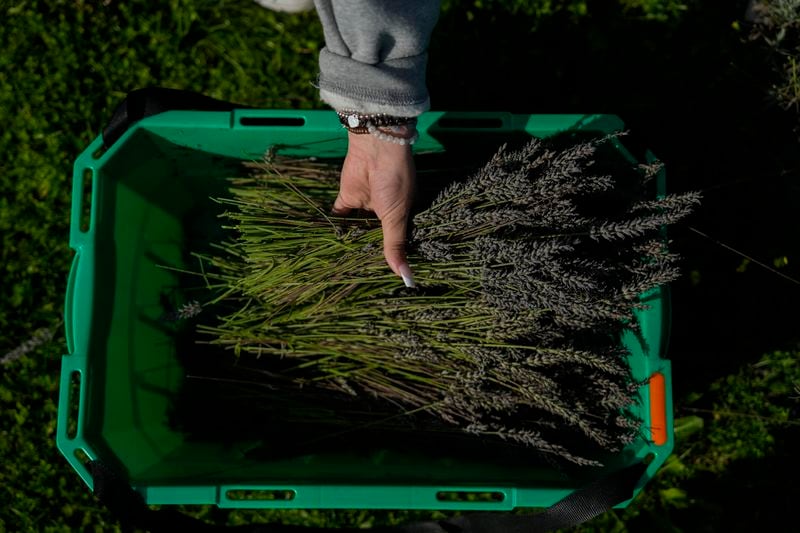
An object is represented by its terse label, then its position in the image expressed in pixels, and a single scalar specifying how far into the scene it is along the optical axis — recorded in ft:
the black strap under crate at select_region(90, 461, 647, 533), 5.42
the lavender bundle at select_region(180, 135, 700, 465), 4.91
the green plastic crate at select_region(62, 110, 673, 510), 5.66
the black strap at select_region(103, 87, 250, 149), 6.01
